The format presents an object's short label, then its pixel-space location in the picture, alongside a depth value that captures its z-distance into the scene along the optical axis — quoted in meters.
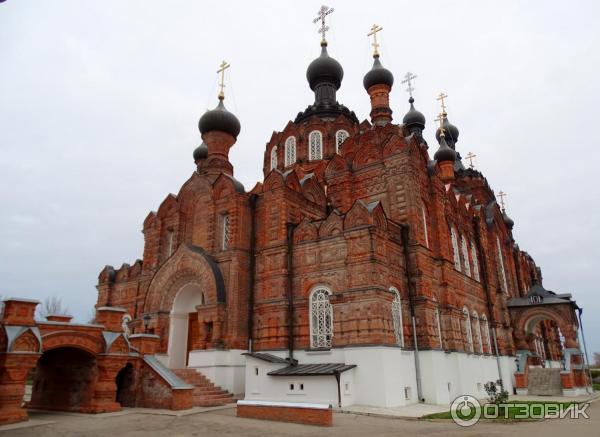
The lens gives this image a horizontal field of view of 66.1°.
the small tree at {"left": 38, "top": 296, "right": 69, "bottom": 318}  43.63
